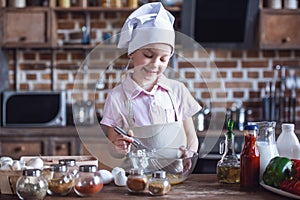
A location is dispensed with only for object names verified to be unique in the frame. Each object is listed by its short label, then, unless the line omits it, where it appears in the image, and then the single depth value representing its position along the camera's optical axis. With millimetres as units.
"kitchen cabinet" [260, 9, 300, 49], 4904
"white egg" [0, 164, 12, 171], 2371
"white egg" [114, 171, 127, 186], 2441
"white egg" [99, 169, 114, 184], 2453
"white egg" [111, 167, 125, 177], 2469
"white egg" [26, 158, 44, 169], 2427
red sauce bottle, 2394
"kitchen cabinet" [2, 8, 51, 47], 4899
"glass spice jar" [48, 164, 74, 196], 2283
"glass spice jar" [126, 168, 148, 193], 2306
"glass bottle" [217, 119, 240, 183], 2501
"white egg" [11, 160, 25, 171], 2364
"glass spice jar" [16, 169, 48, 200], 2214
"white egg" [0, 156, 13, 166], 2429
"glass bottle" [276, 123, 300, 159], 2484
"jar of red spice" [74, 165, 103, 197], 2278
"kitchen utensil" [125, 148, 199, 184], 2499
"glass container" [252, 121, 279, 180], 2458
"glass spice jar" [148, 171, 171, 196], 2282
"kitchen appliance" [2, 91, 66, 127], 4811
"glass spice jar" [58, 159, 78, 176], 2425
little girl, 2572
